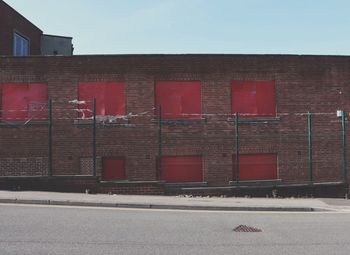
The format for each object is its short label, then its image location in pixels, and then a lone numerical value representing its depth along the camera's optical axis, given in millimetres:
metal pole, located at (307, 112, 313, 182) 21141
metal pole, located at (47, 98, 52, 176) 18953
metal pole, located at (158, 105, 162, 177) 20953
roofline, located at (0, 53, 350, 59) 21734
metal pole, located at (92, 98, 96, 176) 19491
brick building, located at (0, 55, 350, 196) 21516
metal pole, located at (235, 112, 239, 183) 20844
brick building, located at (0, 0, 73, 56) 25125
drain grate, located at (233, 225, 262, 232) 11164
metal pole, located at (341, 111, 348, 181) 20875
